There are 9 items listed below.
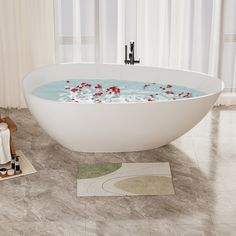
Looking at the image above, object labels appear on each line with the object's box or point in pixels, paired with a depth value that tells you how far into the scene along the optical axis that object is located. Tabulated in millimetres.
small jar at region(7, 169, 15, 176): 4145
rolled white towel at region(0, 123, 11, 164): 4191
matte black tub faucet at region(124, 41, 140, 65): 4984
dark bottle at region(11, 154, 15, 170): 4215
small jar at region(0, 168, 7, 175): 4137
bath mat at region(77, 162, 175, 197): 3900
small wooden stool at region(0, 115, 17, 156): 4314
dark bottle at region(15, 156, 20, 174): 4180
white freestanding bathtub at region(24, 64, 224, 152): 4098
